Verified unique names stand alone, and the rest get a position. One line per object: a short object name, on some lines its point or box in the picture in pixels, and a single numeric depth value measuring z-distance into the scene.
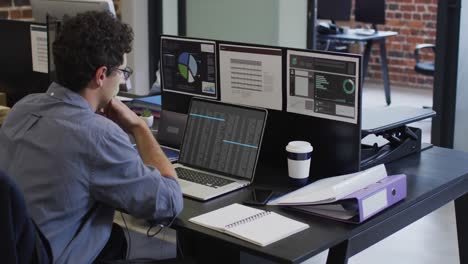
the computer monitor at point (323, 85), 2.34
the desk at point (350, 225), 1.93
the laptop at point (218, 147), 2.42
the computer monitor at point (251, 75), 2.53
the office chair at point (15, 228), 1.75
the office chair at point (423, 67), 6.10
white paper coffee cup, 2.35
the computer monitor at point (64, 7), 3.20
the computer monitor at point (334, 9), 7.17
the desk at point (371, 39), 6.83
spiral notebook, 1.96
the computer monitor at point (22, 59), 3.46
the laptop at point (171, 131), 2.82
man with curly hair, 1.94
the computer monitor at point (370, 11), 6.97
